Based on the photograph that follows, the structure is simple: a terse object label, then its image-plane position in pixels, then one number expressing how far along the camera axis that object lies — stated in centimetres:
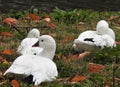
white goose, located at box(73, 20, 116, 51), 1745
